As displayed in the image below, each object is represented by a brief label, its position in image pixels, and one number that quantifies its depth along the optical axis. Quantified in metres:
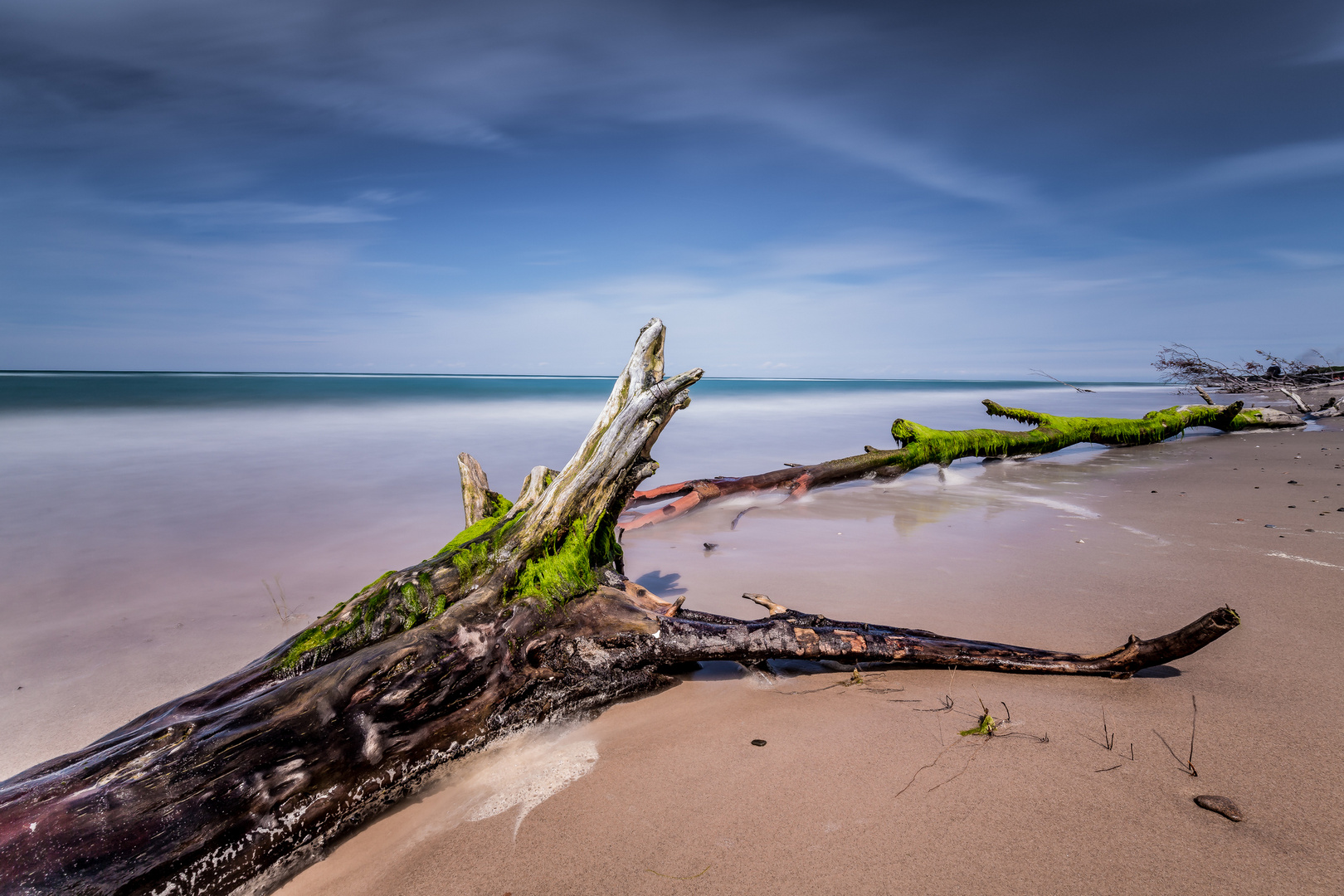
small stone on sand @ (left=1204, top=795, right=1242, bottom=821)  1.93
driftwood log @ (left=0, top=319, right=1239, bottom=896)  1.70
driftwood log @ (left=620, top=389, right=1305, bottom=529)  7.40
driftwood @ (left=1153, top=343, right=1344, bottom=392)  17.38
